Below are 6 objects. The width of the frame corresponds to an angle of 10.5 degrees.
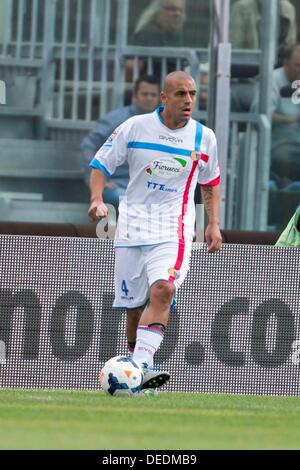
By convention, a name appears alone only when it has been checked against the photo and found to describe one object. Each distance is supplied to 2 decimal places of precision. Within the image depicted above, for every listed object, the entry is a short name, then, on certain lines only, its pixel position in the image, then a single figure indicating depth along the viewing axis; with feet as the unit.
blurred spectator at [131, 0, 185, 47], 47.21
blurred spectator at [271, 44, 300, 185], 47.62
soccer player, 33.83
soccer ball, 32.76
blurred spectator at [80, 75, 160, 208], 47.03
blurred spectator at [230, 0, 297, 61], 47.42
